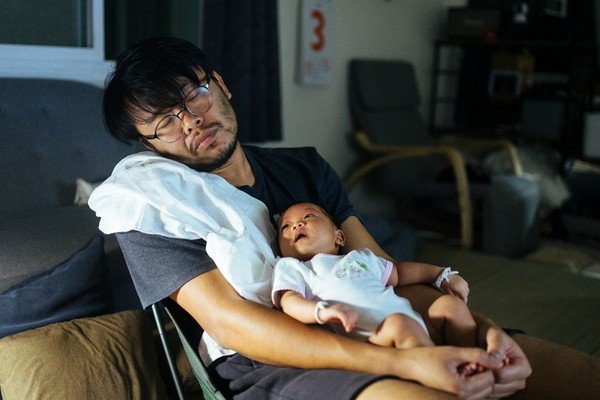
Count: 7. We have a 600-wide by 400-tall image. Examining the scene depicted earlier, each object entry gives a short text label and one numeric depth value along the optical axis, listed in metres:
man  1.06
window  2.26
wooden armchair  3.68
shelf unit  4.39
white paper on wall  3.56
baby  1.12
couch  1.33
